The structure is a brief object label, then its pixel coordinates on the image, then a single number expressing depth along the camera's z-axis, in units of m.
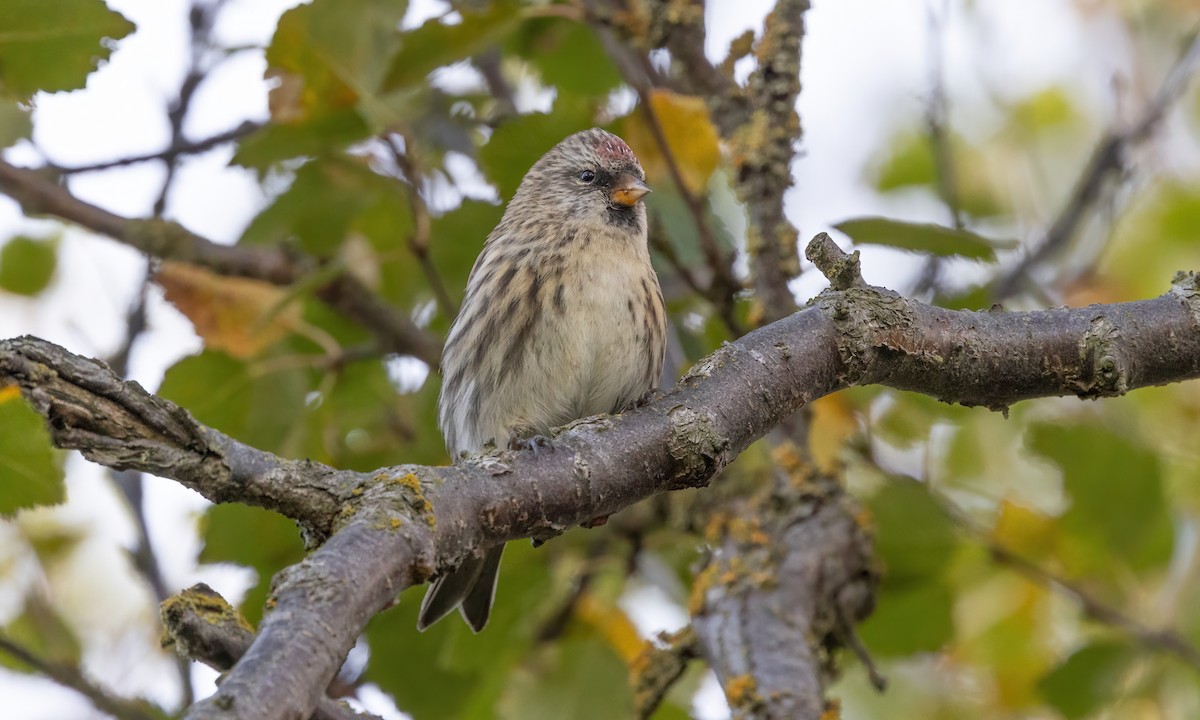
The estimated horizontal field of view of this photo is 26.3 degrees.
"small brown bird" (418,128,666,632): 5.98
